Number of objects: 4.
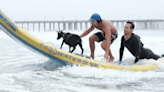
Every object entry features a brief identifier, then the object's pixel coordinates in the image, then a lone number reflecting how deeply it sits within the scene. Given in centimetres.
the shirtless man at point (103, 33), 1017
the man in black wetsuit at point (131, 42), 1018
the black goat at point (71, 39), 1194
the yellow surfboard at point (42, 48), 947
